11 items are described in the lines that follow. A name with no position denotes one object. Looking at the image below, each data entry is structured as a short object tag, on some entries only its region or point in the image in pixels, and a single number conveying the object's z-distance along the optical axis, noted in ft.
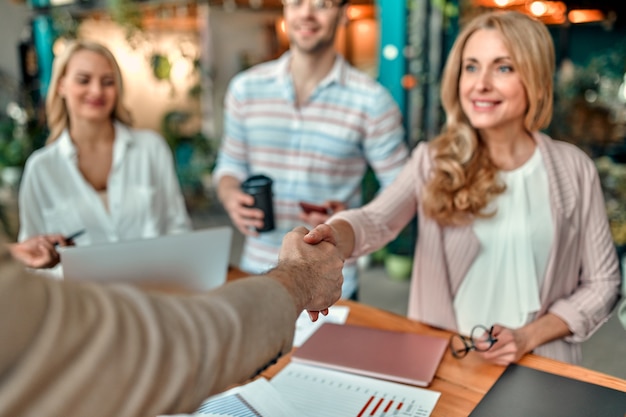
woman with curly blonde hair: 5.84
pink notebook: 4.84
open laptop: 4.99
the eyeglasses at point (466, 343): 5.01
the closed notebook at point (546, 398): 4.22
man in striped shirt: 8.18
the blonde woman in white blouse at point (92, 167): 7.78
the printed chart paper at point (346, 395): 4.31
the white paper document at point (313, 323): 5.63
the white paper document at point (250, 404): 4.27
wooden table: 4.42
